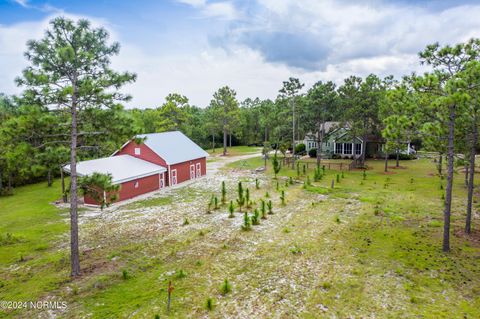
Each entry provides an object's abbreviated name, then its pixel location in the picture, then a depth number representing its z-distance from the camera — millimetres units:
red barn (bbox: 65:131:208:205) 24234
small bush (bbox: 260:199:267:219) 18656
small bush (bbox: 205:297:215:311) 9552
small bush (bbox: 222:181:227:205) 22206
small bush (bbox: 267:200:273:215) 19589
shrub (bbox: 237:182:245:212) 20897
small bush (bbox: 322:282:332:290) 10719
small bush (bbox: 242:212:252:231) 16645
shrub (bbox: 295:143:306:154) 52019
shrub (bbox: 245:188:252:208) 21031
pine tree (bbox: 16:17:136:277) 10453
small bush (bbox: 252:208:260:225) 17594
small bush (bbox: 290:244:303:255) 13695
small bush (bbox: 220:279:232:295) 10492
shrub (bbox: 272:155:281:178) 30281
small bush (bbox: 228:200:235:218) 18997
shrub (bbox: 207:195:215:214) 20172
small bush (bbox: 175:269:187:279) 11602
